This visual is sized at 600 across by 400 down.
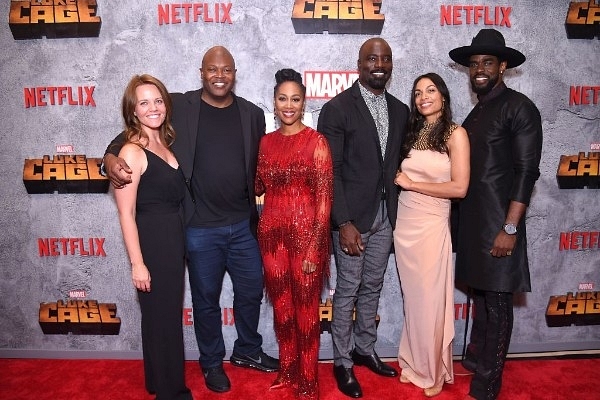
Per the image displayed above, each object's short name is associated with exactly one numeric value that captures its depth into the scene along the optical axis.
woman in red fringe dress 2.46
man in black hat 2.48
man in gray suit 2.65
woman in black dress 2.25
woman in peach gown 2.61
